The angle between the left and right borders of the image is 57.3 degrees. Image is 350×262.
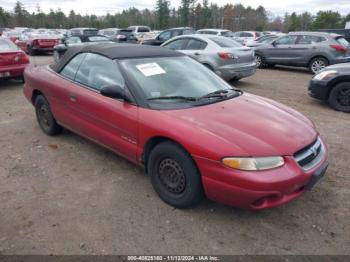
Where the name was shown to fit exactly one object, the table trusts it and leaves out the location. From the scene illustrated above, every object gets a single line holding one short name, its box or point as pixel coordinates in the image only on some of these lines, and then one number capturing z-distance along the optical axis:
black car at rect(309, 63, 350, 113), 6.78
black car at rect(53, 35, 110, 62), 14.99
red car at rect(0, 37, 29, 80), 8.59
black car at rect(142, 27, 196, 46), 16.09
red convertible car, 2.77
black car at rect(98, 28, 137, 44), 21.48
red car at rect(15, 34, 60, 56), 18.41
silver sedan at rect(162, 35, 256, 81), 8.80
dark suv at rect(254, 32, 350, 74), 11.45
